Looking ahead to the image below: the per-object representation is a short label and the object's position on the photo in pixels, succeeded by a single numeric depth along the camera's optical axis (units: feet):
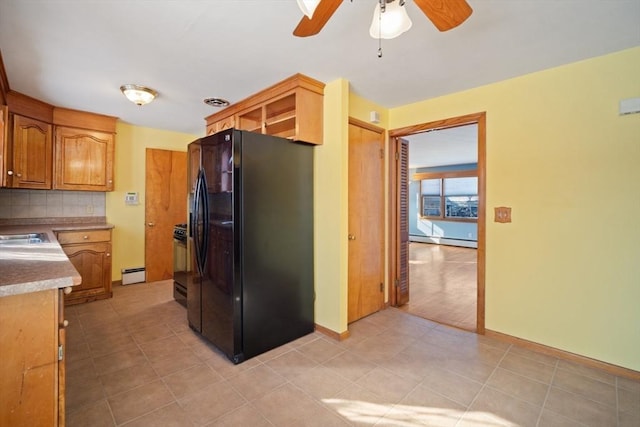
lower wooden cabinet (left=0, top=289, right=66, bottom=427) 3.53
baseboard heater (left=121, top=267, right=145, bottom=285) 13.70
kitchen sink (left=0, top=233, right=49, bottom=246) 7.56
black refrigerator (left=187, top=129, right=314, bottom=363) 7.38
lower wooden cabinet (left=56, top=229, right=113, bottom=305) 11.06
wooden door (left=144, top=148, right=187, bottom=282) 14.28
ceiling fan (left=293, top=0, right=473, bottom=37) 3.72
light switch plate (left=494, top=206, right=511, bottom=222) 8.43
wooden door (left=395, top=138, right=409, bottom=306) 11.32
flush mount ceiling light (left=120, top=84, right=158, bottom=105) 8.90
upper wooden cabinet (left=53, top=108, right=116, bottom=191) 11.50
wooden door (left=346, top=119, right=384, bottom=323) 9.80
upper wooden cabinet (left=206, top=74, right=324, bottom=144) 8.36
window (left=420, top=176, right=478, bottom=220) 27.50
